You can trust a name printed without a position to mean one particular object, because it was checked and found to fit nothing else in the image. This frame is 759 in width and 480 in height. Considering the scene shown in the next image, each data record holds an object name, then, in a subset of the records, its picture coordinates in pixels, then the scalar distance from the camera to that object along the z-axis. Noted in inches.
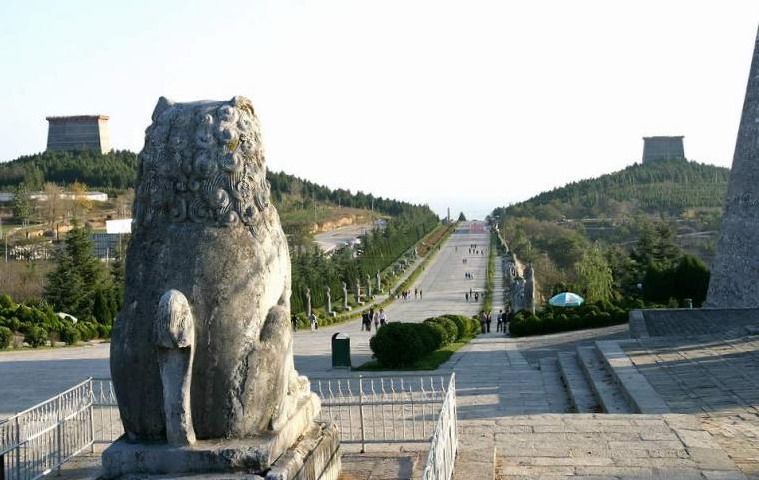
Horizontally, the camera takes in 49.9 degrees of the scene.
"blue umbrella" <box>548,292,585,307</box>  1117.1
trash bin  662.5
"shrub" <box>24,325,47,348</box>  899.4
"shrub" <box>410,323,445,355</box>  677.9
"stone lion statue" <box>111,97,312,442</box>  188.4
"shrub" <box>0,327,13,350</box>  856.3
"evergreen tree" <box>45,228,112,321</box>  1304.1
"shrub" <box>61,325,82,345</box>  948.0
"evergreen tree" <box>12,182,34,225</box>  2492.6
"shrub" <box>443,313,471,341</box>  940.6
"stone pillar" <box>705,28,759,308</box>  765.9
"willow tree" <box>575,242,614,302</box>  1485.9
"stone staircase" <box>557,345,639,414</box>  426.9
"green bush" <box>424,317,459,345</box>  827.3
